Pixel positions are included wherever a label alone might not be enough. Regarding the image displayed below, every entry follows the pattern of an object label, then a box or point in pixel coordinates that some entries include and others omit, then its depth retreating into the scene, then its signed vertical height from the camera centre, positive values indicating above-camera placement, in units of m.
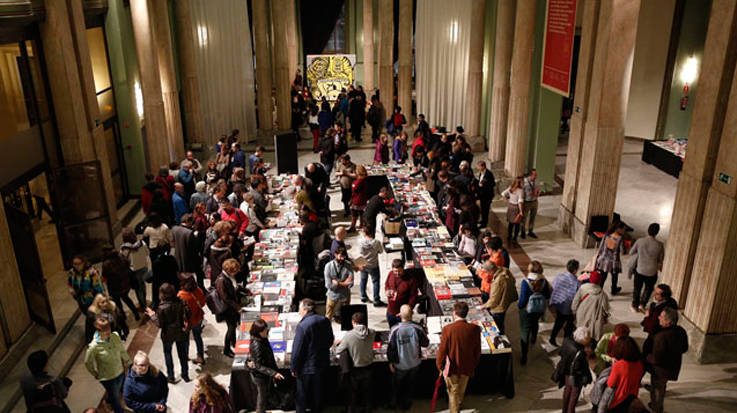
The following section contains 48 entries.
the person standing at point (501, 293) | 7.88 -3.37
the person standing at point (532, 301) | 7.74 -3.43
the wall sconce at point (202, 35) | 18.44 -0.36
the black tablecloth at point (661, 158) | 16.61 -3.79
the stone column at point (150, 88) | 13.88 -1.44
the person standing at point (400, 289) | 8.25 -3.46
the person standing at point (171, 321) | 7.21 -3.40
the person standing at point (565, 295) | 7.85 -3.41
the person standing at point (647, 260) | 8.97 -3.43
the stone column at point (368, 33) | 23.50 -0.45
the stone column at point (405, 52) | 20.61 -1.01
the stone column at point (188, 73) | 17.47 -1.40
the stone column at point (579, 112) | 11.01 -1.72
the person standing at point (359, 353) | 6.80 -3.55
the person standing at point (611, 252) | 9.16 -3.42
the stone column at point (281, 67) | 19.88 -1.42
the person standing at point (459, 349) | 6.62 -3.42
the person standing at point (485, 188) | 11.98 -3.19
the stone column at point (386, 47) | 20.80 -0.86
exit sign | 7.50 -1.90
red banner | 11.69 -0.51
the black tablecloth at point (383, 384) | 7.21 -4.16
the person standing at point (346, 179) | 13.02 -3.20
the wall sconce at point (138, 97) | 14.69 -1.72
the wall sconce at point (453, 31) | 19.39 -0.34
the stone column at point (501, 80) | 15.75 -1.53
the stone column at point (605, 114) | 10.46 -1.66
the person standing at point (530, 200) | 11.70 -3.34
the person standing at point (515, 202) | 11.55 -3.30
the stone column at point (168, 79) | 15.89 -1.40
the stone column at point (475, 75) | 18.03 -1.60
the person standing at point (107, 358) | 6.47 -3.42
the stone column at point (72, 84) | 10.24 -0.99
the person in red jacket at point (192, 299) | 7.49 -3.27
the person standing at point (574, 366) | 6.41 -3.52
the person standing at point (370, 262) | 9.30 -3.53
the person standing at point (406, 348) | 6.89 -3.54
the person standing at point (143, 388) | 5.87 -3.38
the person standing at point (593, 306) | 7.52 -3.38
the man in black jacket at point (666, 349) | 6.80 -3.54
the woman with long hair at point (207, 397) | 5.46 -3.19
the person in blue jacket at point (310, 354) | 6.64 -3.48
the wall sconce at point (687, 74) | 18.14 -1.64
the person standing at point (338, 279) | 8.36 -3.36
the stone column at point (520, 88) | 14.04 -1.57
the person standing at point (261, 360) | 6.50 -3.51
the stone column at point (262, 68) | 20.31 -1.46
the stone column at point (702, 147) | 7.55 -1.61
